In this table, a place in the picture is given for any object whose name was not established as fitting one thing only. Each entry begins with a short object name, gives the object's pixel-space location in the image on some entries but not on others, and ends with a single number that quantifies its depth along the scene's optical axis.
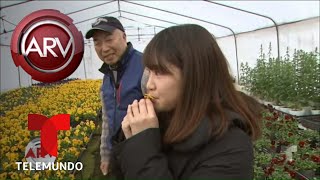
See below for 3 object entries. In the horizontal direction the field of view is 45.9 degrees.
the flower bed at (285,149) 2.32
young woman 0.74
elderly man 1.49
